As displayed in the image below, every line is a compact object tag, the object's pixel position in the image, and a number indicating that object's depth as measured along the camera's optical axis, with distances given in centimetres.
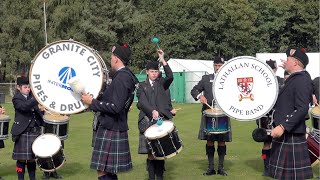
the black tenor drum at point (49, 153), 629
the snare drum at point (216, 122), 721
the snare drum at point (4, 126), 693
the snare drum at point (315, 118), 631
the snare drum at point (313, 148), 588
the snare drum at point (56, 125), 685
